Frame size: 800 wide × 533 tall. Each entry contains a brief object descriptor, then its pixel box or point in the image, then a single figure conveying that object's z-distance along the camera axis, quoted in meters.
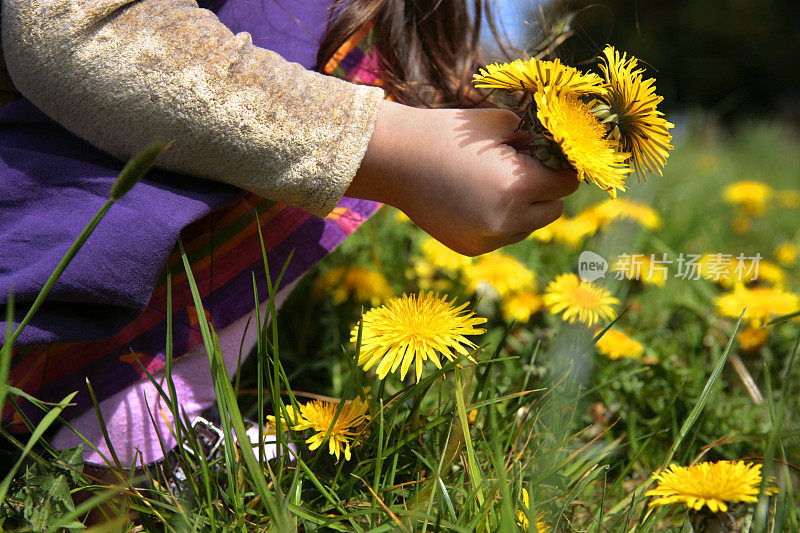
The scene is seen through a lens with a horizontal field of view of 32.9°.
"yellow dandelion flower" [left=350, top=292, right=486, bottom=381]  0.47
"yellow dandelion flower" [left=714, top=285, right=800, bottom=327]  0.64
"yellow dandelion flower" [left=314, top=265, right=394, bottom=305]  0.68
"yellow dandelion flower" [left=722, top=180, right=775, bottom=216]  1.02
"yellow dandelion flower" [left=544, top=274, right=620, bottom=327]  0.58
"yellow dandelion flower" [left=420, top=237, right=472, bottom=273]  0.69
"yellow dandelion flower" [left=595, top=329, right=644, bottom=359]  0.60
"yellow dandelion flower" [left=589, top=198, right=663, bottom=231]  0.77
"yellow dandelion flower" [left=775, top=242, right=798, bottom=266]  0.85
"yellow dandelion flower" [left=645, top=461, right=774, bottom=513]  0.45
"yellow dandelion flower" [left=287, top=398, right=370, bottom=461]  0.47
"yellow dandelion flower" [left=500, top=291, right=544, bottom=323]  0.64
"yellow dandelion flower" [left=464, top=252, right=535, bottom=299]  0.66
